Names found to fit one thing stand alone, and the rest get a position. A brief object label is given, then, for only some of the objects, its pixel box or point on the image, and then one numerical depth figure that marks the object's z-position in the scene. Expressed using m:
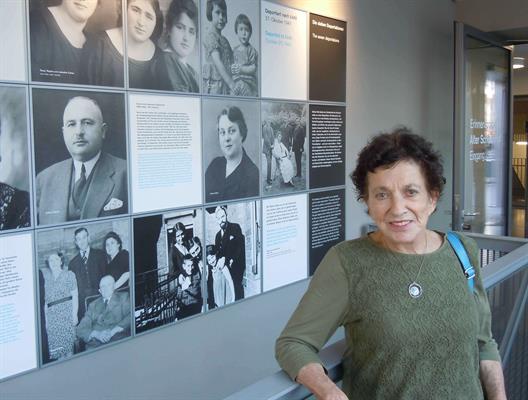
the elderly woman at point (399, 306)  1.27
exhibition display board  2.00
